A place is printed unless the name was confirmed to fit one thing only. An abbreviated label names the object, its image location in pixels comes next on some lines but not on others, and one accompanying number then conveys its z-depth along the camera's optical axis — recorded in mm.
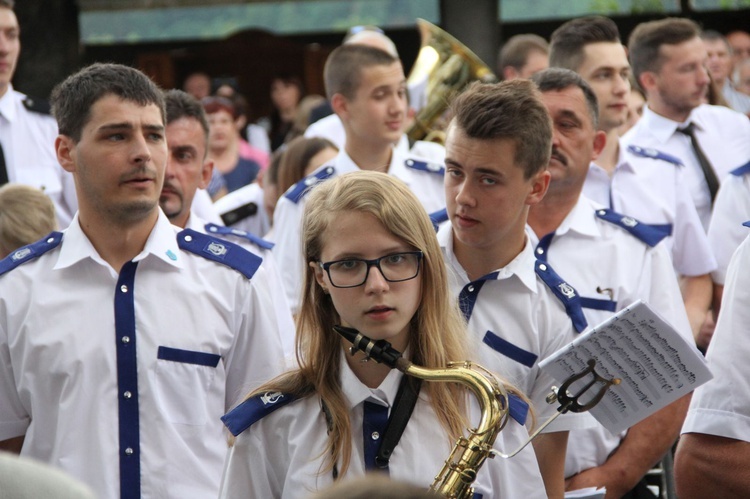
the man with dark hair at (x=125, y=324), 7488
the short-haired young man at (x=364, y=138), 11930
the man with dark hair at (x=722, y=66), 21391
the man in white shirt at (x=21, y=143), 13039
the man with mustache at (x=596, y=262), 8734
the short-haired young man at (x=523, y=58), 18297
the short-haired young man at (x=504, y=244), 7797
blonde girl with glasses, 6266
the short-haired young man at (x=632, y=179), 11133
